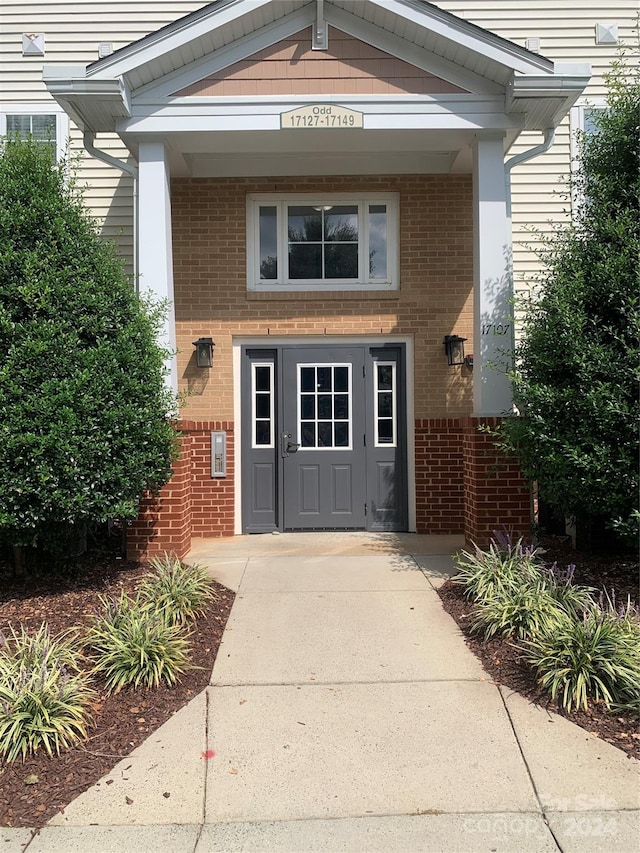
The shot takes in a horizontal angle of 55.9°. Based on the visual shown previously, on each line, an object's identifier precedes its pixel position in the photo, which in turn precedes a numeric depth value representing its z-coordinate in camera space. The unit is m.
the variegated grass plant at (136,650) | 3.62
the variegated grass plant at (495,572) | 4.57
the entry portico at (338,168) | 5.85
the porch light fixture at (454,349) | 7.24
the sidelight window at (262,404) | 7.49
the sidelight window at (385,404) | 7.49
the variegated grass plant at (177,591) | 4.38
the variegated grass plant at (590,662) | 3.41
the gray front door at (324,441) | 7.42
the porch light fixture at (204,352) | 7.26
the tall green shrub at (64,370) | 4.42
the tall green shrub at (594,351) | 4.50
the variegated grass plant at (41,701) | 3.06
